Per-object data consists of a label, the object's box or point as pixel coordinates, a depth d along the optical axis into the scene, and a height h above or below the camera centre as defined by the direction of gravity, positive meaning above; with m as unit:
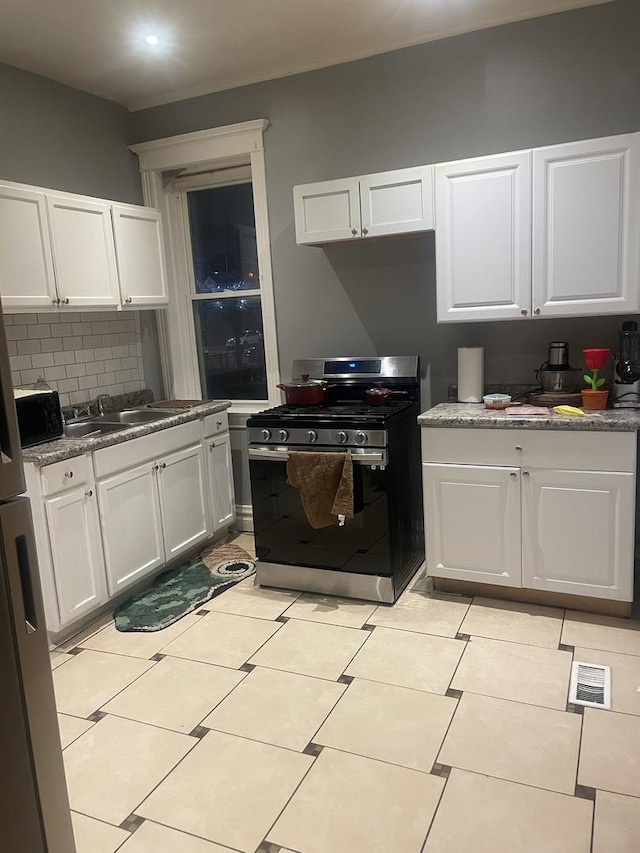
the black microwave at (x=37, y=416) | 2.96 -0.38
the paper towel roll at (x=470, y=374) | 3.39 -0.33
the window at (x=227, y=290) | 4.22 +0.21
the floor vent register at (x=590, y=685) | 2.39 -1.41
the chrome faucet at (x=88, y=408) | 3.75 -0.44
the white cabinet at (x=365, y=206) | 3.24 +0.54
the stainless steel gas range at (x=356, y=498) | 3.17 -0.90
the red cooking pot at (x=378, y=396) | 3.41 -0.41
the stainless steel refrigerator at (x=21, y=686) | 1.36 -0.74
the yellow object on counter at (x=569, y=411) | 2.95 -0.47
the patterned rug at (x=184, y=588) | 3.24 -1.39
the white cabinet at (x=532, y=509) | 2.86 -0.91
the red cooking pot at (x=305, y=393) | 3.57 -0.40
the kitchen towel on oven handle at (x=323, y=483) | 3.12 -0.78
